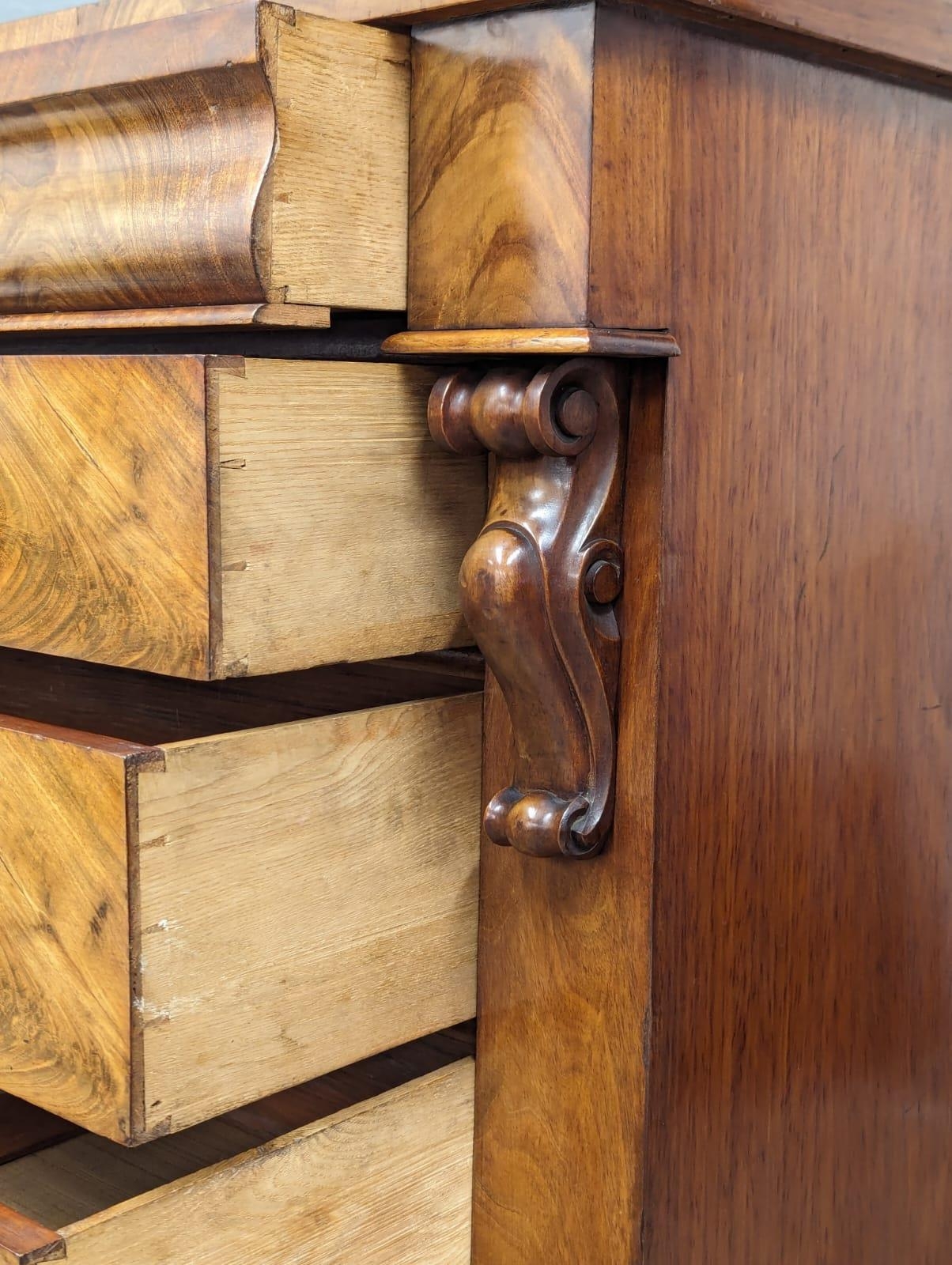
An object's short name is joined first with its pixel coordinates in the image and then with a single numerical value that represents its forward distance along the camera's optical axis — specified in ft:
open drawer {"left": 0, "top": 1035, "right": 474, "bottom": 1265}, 2.27
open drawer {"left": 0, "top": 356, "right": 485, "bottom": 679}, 2.19
